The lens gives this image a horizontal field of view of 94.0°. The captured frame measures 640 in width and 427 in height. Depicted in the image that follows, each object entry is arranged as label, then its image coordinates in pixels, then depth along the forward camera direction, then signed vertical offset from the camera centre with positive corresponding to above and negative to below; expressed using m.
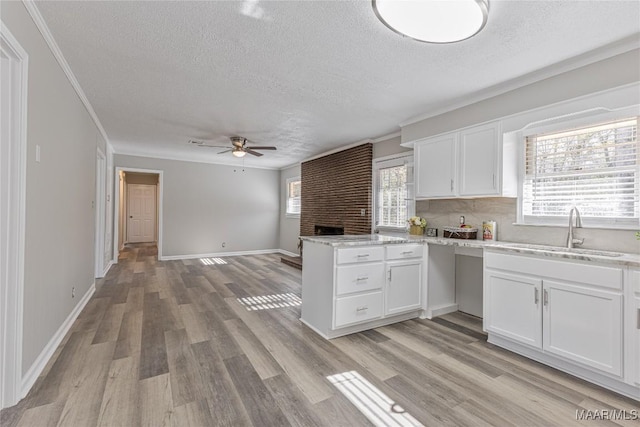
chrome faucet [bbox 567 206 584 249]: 2.55 -0.13
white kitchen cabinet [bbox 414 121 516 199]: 2.98 +0.57
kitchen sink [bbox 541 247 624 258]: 2.26 -0.27
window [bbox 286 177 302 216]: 7.72 +0.46
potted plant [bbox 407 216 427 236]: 3.98 -0.14
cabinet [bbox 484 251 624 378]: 2.02 -0.70
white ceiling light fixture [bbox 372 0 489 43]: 1.55 +1.08
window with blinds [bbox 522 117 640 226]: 2.38 +0.38
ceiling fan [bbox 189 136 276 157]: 4.84 +1.07
